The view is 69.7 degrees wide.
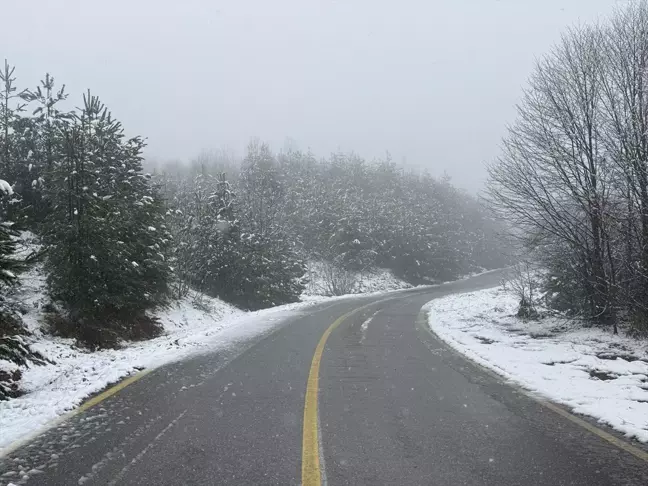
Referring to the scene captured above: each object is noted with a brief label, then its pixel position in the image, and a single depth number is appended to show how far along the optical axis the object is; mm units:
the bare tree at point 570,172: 10781
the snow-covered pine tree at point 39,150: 15508
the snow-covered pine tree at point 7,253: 5896
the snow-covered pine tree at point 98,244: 10664
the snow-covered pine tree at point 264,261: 25969
